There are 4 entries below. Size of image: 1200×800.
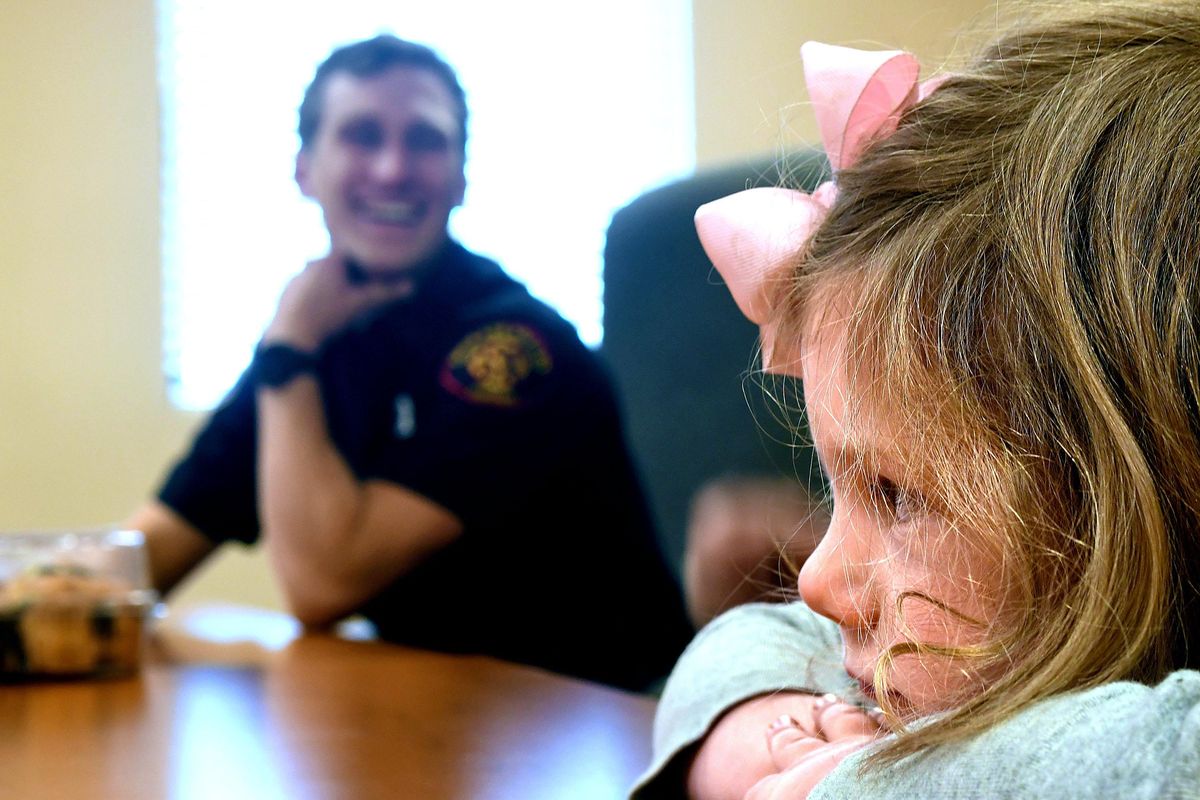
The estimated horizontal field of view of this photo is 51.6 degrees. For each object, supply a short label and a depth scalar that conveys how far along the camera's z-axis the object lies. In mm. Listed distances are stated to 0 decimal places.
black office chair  1033
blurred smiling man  1372
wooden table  529
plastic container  865
